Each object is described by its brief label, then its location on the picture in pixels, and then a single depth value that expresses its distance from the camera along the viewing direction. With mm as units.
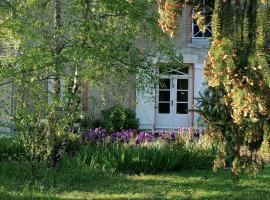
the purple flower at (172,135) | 12965
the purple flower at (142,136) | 12851
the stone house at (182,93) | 20797
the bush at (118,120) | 19078
